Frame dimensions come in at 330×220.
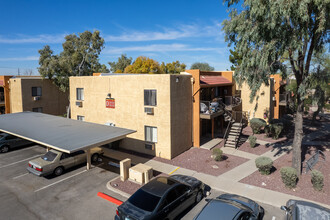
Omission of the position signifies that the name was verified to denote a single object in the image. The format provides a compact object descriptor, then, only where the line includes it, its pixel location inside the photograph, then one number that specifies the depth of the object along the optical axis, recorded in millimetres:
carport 12147
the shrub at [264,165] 12508
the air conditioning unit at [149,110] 16103
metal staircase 18203
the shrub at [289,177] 11094
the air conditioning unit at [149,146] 16500
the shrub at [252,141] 17641
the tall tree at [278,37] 10945
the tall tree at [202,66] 71144
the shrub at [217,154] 15047
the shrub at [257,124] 21469
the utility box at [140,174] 12117
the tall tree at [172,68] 55469
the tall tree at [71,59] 26938
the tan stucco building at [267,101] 23938
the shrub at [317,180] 10750
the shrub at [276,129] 19656
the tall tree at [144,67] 48719
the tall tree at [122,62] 60875
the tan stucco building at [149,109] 15719
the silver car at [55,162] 12688
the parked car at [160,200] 8094
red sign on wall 18547
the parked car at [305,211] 6940
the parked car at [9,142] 18108
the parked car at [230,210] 7434
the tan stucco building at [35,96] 26359
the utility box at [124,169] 12508
